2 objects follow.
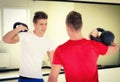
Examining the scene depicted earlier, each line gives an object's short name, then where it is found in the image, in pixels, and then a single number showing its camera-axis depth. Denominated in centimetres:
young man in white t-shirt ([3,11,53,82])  309
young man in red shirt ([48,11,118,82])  230
